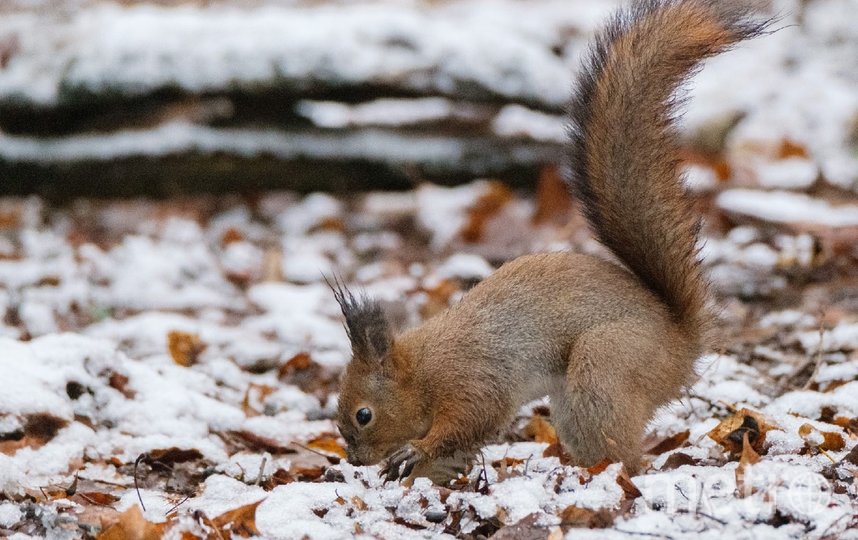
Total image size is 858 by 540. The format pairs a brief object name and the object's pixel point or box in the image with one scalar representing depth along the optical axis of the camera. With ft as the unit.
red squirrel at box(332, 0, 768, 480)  16.40
